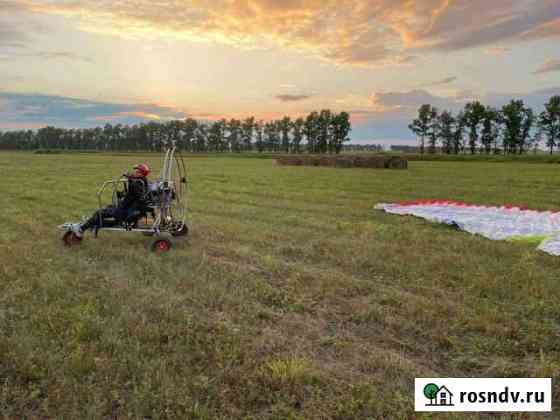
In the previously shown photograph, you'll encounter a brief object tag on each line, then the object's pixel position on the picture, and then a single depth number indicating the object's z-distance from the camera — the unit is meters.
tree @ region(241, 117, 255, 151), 142.12
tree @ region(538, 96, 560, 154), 94.56
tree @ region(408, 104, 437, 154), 111.18
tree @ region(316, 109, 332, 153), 121.50
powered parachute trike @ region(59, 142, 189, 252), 8.20
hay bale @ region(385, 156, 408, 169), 42.84
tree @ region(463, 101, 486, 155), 102.50
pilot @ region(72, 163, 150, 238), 8.16
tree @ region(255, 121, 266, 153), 142.75
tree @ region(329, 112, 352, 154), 118.25
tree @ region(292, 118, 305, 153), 128.38
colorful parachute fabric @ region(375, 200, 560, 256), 9.26
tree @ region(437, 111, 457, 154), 110.81
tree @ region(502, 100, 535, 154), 99.50
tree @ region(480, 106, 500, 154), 101.50
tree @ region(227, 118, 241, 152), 142.12
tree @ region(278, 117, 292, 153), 134.62
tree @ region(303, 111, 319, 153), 123.44
